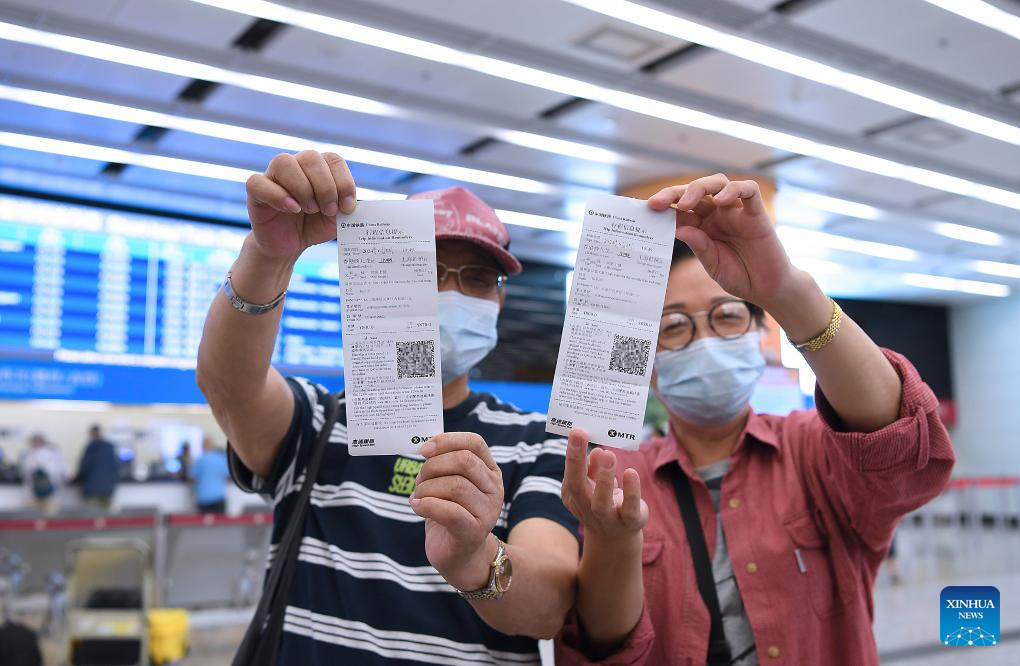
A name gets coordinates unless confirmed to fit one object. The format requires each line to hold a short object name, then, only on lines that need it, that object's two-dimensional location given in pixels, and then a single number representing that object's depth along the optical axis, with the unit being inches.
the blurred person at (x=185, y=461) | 443.2
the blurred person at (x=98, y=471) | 400.8
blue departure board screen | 339.6
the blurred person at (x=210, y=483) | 386.6
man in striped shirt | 47.1
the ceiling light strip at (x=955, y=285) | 603.1
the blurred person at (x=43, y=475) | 398.3
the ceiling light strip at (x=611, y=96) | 228.8
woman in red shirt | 50.2
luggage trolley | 177.2
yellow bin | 184.2
